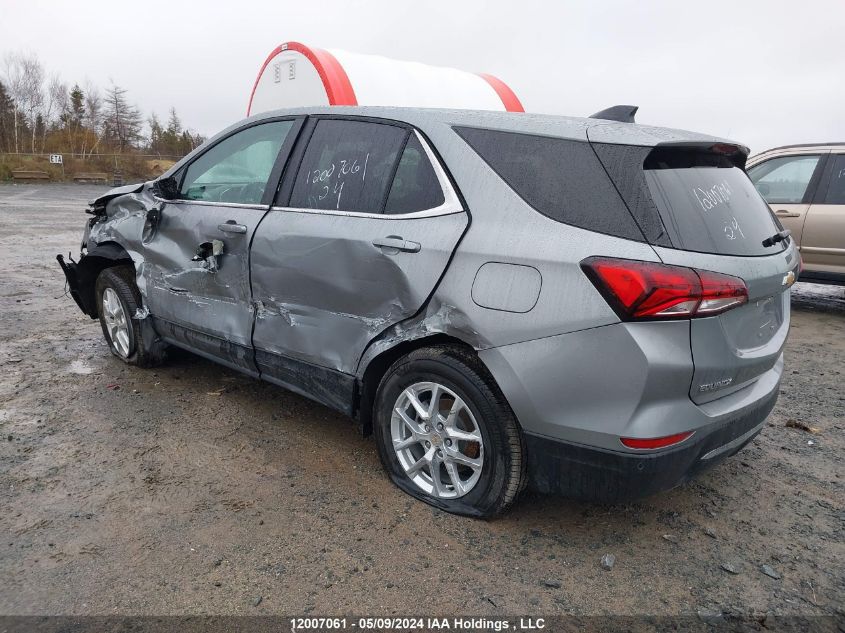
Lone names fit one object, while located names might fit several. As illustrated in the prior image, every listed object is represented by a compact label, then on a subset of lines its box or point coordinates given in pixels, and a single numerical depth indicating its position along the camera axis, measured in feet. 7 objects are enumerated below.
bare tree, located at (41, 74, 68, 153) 180.45
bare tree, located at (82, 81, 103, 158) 188.55
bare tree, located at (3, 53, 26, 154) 164.86
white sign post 115.24
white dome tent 24.14
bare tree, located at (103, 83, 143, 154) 191.71
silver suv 7.29
